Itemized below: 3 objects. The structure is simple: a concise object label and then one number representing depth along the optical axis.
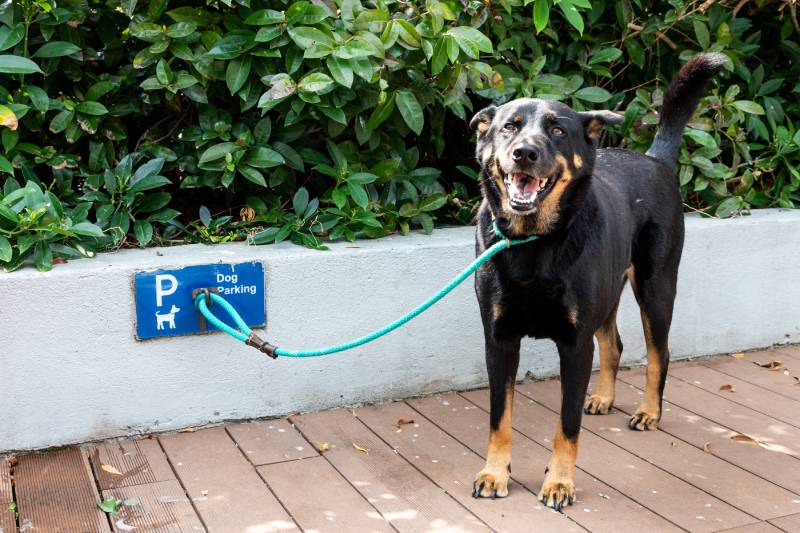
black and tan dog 2.88
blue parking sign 3.48
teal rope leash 3.04
